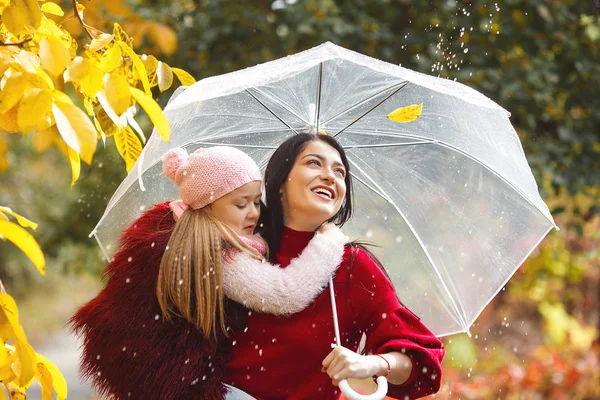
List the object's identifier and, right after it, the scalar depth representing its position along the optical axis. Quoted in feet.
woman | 14.08
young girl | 14.04
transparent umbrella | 14.65
